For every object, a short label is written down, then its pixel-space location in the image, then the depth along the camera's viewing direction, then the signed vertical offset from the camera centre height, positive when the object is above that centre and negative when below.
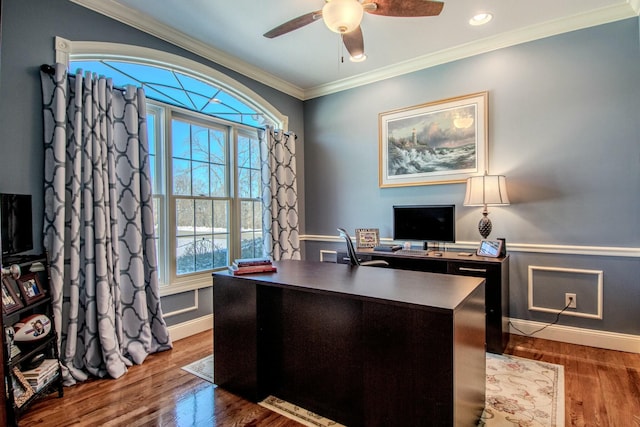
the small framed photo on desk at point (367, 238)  3.79 -0.32
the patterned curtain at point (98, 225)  2.37 -0.09
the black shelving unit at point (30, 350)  1.83 -0.83
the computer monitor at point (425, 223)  3.39 -0.15
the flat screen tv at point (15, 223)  1.95 -0.05
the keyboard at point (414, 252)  3.28 -0.43
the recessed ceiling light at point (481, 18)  2.88 +1.65
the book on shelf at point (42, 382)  2.05 -1.05
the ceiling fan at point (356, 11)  1.93 +1.22
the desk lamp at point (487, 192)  3.06 +0.15
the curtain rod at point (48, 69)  2.34 +1.02
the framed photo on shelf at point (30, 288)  2.06 -0.47
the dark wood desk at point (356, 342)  1.53 -0.72
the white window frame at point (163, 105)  2.57 +1.24
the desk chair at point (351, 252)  2.63 -0.33
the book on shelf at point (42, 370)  2.06 -0.98
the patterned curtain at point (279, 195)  4.04 +0.20
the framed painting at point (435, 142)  3.43 +0.73
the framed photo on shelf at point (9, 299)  1.93 -0.50
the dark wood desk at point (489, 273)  2.81 -0.57
